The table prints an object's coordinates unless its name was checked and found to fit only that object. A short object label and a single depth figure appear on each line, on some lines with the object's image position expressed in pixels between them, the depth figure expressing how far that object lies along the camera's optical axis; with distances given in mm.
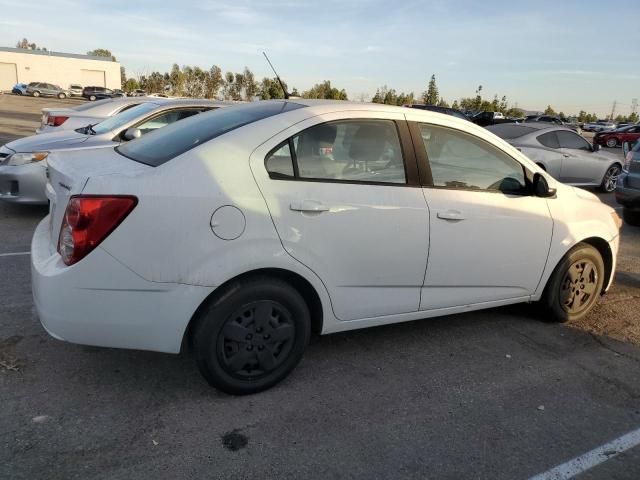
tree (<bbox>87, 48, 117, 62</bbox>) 107656
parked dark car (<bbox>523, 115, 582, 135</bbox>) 34788
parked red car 30391
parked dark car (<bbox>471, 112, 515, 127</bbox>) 32606
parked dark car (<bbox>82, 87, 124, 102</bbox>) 52906
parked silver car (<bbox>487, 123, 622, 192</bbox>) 10414
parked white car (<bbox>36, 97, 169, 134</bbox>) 7824
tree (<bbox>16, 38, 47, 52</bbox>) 119088
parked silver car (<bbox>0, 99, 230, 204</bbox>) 6117
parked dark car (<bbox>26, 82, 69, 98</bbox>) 51844
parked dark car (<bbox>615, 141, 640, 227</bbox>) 7652
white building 68875
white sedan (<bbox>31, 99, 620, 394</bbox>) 2602
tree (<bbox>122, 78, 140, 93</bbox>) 64562
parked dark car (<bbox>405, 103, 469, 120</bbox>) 15716
